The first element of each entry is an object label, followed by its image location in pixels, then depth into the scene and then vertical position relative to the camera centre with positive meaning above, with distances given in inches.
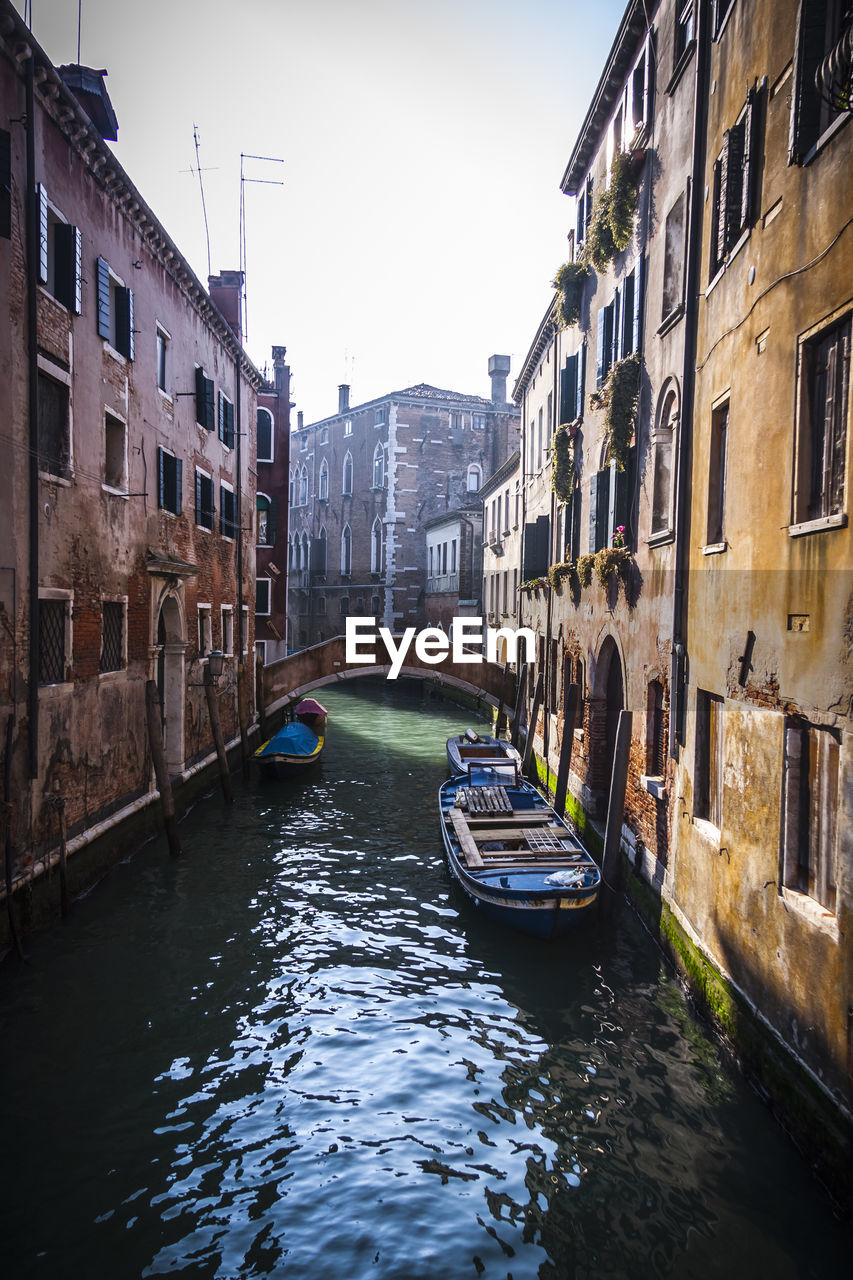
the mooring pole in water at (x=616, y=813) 356.8 -85.3
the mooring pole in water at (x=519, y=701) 764.6 -83.1
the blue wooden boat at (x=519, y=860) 336.5 -112.8
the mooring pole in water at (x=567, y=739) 493.7 -75.7
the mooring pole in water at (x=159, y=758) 436.8 -79.2
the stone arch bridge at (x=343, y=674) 747.4 -59.9
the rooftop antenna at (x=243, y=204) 665.9 +343.0
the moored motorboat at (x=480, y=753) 621.6 -113.1
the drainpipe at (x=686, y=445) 314.7 +61.5
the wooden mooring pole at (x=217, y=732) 574.2 -85.7
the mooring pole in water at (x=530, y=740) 638.5 -98.7
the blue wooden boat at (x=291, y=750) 674.2 -115.3
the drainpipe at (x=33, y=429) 322.7 +66.1
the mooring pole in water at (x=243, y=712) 707.4 -89.8
